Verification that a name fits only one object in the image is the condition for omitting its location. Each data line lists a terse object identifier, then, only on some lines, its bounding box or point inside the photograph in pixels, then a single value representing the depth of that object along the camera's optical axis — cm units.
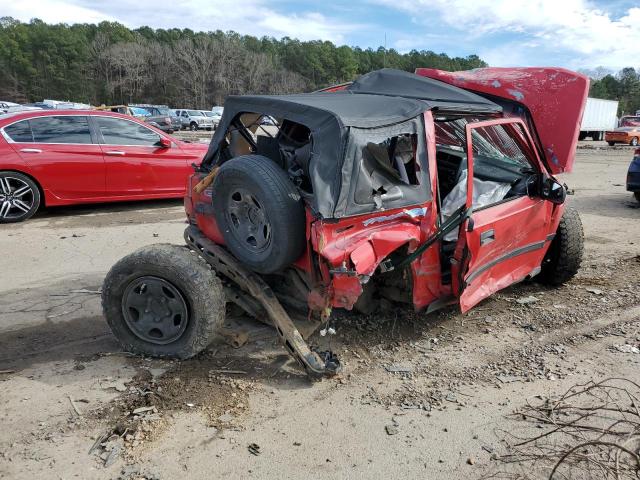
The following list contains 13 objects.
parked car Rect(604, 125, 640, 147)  2975
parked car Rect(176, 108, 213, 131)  4362
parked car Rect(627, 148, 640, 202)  930
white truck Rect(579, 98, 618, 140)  3722
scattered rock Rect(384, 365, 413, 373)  349
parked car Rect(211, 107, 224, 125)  4519
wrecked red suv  312
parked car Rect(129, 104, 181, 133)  3425
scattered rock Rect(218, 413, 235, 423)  292
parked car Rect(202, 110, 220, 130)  4462
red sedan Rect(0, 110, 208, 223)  750
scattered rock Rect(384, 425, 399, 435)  284
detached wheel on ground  330
